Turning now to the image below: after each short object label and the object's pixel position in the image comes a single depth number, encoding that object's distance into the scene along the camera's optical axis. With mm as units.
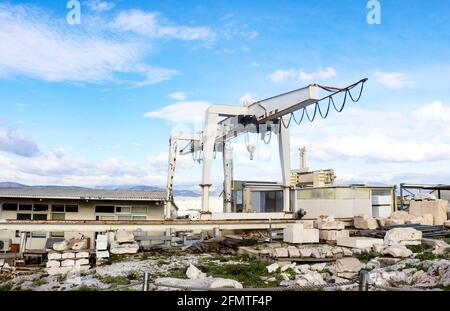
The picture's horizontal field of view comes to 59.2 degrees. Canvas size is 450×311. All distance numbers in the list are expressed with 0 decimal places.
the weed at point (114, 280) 9134
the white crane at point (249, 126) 19359
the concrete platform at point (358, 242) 14016
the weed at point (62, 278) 9988
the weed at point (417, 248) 13462
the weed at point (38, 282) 9781
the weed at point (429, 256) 11297
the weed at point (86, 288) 8477
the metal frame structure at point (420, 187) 27172
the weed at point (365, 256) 12417
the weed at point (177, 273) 9873
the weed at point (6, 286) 9566
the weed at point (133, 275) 9648
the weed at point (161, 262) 11758
